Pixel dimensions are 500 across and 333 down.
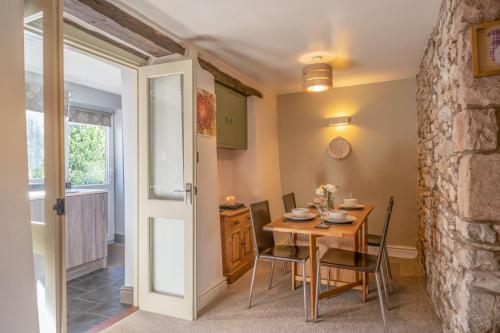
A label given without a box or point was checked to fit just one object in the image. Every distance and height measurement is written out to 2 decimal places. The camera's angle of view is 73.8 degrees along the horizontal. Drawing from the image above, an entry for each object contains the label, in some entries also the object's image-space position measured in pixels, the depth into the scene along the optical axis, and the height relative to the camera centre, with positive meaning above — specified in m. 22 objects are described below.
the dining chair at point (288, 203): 3.73 -0.41
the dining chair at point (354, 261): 2.52 -0.76
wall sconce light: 4.61 +0.64
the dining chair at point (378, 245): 3.34 -0.81
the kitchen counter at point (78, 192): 3.79 -0.26
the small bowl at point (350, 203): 3.54 -0.39
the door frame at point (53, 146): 1.76 +0.13
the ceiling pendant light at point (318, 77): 3.56 +0.97
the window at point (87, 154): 4.88 +0.25
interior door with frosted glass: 2.81 -0.20
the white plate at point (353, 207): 3.50 -0.43
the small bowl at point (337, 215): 2.76 -0.41
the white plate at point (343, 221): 2.73 -0.45
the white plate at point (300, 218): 2.91 -0.44
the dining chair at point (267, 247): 2.89 -0.75
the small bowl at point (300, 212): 2.95 -0.40
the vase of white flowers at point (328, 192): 3.01 -0.24
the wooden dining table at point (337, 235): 2.54 -0.69
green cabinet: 3.78 +0.61
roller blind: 4.71 +0.84
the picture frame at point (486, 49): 1.75 +0.61
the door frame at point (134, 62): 2.36 +0.89
